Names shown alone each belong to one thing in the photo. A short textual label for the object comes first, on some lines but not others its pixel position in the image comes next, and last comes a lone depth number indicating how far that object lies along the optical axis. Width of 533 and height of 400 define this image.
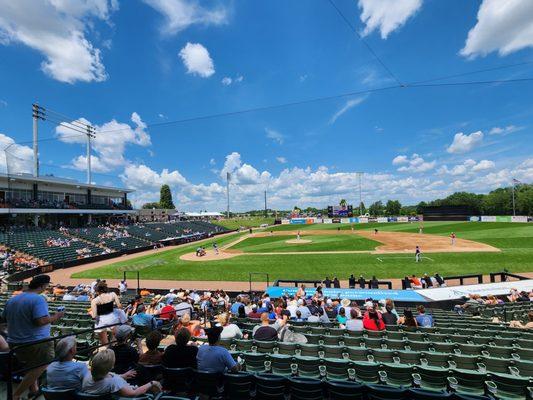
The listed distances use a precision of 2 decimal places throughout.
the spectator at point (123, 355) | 5.00
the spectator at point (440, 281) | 18.88
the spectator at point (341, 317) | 9.67
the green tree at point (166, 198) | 115.94
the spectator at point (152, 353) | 4.84
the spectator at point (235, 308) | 11.07
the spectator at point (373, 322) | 8.18
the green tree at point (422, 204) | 151.25
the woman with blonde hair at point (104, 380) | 3.68
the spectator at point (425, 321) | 9.27
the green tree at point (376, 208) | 164.45
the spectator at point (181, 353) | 4.76
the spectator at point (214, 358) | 4.72
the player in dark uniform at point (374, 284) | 18.50
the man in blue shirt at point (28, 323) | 4.82
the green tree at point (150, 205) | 155.66
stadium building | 39.97
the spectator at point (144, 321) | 7.52
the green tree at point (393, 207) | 149.46
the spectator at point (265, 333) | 6.84
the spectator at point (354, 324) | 8.19
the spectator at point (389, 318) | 9.28
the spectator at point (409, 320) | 8.88
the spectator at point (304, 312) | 10.41
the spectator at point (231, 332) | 6.91
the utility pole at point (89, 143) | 58.81
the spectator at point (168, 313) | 9.29
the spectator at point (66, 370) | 3.93
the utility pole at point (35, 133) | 45.81
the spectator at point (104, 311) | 6.84
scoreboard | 91.54
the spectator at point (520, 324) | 9.12
